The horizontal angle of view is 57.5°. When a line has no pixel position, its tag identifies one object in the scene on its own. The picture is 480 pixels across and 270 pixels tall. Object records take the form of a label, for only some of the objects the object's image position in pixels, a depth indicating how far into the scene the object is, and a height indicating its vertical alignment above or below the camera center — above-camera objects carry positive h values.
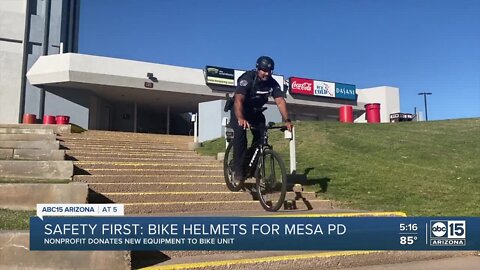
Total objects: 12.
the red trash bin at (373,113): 27.19 +3.88
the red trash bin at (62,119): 21.88 +2.64
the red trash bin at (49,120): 22.02 +2.63
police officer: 5.65 +0.94
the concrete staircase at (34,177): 4.77 -0.07
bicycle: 5.32 +0.01
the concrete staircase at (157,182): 5.48 -0.14
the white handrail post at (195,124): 13.36 +1.56
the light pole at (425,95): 55.25 +10.18
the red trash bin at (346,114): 24.33 +3.38
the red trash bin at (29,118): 22.31 +2.72
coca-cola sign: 29.34 +5.97
